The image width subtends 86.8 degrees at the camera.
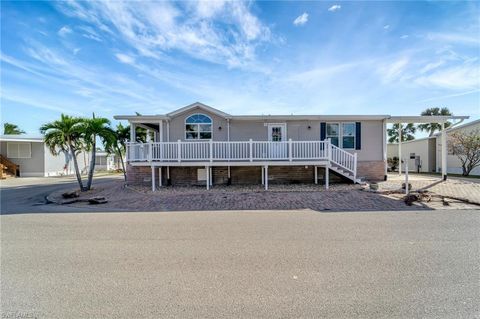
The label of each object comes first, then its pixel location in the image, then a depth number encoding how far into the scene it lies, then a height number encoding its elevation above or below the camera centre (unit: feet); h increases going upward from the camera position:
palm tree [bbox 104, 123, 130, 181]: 56.03 +5.48
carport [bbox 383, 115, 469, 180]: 44.60 +6.37
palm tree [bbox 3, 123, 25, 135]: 148.01 +18.54
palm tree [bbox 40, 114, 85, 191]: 41.70 +4.66
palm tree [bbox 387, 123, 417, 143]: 115.24 +10.29
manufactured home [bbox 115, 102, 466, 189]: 43.24 +3.49
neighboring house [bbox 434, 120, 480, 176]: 62.64 -0.91
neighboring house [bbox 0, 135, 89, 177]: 76.69 +1.39
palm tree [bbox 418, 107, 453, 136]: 101.14 +16.53
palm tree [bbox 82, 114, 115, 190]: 42.39 +4.68
